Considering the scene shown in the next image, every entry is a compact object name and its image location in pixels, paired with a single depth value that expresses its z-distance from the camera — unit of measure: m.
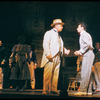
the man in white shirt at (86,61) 7.32
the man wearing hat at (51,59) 7.49
